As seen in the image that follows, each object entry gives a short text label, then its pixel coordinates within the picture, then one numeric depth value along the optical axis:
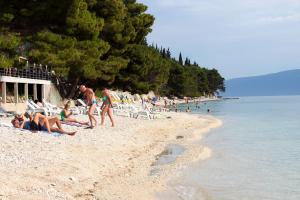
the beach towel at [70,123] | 17.62
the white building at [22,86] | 28.17
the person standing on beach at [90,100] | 17.40
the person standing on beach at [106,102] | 18.11
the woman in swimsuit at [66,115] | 17.65
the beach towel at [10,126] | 14.36
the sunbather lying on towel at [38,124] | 14.53
